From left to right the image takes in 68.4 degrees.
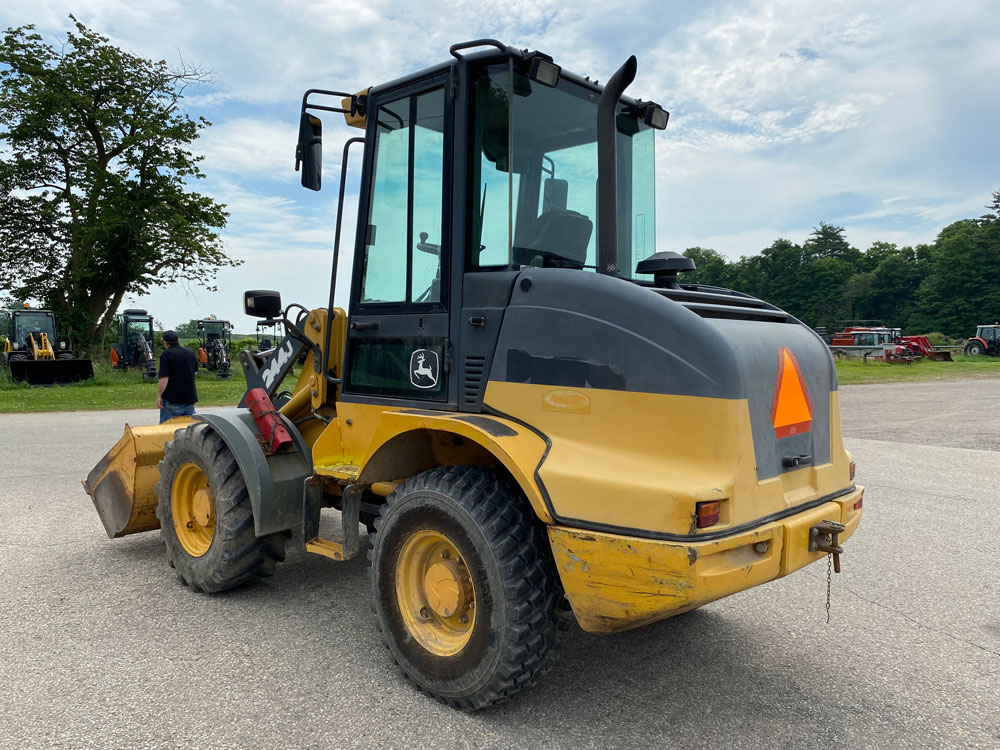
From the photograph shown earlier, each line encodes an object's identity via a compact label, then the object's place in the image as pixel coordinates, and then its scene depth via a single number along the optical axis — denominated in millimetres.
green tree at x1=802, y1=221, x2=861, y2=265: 91062
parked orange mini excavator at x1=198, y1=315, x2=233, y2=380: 26969
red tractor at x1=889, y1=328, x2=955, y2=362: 41281
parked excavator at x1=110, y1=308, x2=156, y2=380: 27938
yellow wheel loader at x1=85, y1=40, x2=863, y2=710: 2658
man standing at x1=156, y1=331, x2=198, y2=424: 8320
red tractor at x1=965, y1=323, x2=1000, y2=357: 48031
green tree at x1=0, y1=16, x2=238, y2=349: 27781
